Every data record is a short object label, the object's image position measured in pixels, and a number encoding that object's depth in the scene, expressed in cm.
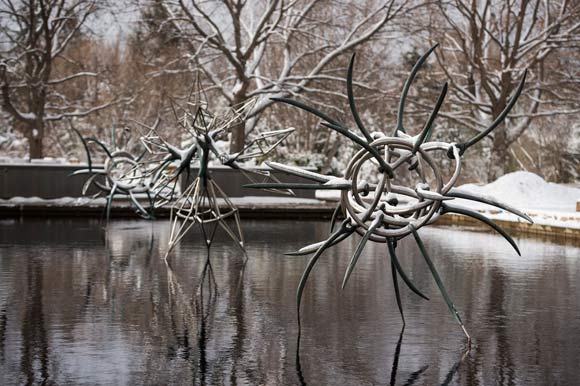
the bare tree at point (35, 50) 3288
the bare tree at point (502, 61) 3145
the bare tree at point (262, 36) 3134
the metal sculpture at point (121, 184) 2077
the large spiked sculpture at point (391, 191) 779
